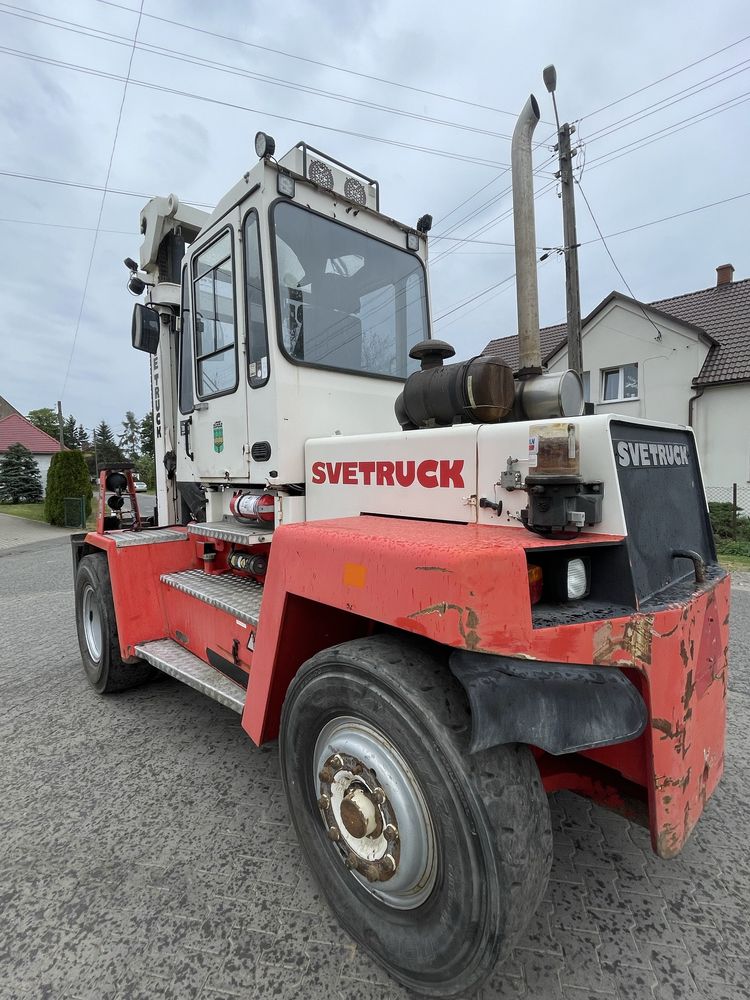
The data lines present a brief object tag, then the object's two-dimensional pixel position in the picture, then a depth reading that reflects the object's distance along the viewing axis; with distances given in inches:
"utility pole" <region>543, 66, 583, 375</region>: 442.3
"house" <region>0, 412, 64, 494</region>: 1663.4
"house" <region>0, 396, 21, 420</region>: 2476.6
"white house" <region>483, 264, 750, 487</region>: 584.4
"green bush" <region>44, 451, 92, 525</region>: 783.7
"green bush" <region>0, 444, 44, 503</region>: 1323.8
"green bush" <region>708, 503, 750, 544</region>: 487.5
